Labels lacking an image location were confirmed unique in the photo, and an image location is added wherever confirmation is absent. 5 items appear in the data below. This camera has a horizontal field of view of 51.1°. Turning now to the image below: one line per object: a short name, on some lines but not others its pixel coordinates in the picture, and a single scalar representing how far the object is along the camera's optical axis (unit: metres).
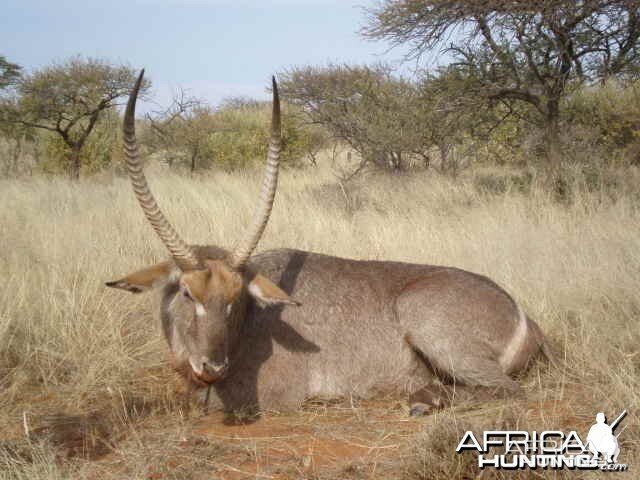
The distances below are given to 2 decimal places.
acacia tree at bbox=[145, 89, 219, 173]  19.41
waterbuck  4.20
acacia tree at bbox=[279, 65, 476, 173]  12.68
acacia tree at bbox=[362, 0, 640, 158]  10.49
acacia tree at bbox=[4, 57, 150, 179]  16.98
